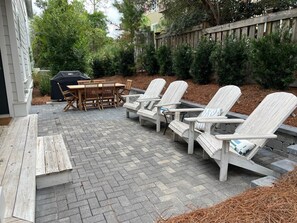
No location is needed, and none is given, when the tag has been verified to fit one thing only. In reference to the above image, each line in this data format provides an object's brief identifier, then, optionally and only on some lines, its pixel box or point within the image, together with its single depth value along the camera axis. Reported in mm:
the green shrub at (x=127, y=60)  9539
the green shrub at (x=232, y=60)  4652
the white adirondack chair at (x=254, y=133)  2602
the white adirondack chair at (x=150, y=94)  5418
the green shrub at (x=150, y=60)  7930
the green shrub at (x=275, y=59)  3766
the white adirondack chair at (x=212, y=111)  3414
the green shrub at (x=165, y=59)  7144
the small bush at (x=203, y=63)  5434
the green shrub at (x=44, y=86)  9258
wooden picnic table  6593
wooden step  2523
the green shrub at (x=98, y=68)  11748
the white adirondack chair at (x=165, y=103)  4586
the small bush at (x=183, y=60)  6109
